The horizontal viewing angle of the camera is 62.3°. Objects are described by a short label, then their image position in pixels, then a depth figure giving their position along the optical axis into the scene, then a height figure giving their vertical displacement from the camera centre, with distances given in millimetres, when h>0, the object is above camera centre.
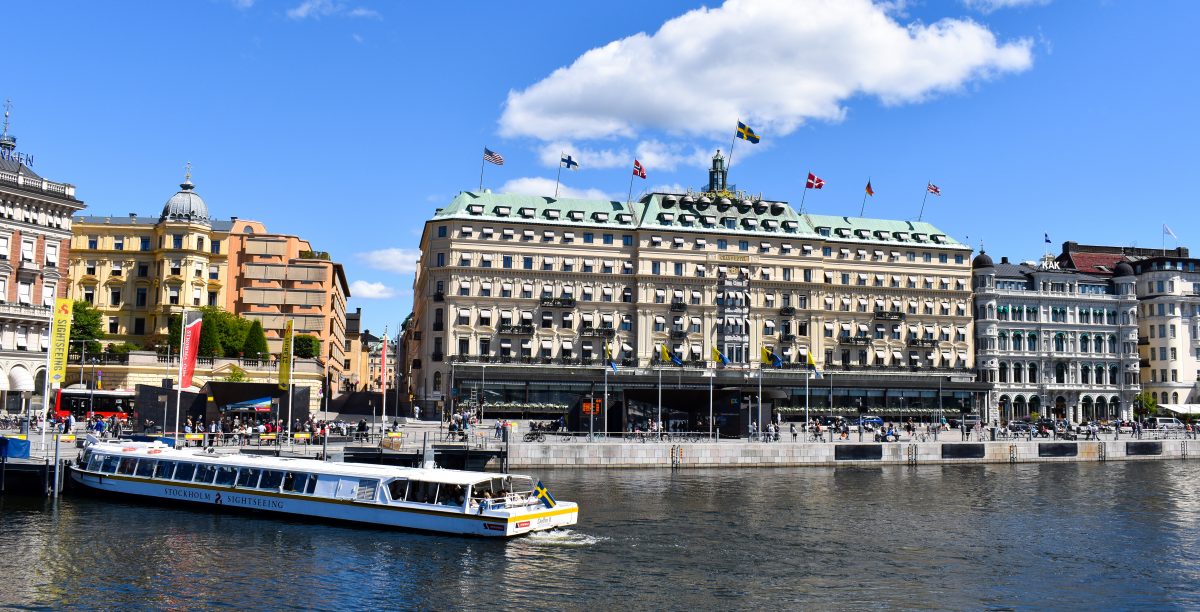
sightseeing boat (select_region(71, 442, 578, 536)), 45062 -4742
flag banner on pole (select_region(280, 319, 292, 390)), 82638 +1990
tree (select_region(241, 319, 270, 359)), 108181 +5408
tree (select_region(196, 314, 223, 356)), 103625 +5143
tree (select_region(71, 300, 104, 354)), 105062 +7240
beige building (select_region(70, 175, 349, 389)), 119062 +14741
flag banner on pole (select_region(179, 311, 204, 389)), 63906 +3161
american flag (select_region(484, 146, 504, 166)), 114262 +27168
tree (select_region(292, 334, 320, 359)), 120125 +5514
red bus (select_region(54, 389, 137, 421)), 86312 -1031
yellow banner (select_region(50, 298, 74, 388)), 64188 +3620
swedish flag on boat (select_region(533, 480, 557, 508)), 45906 -4728
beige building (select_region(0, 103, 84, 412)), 84688 +10793
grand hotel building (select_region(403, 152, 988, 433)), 120688 +11706
